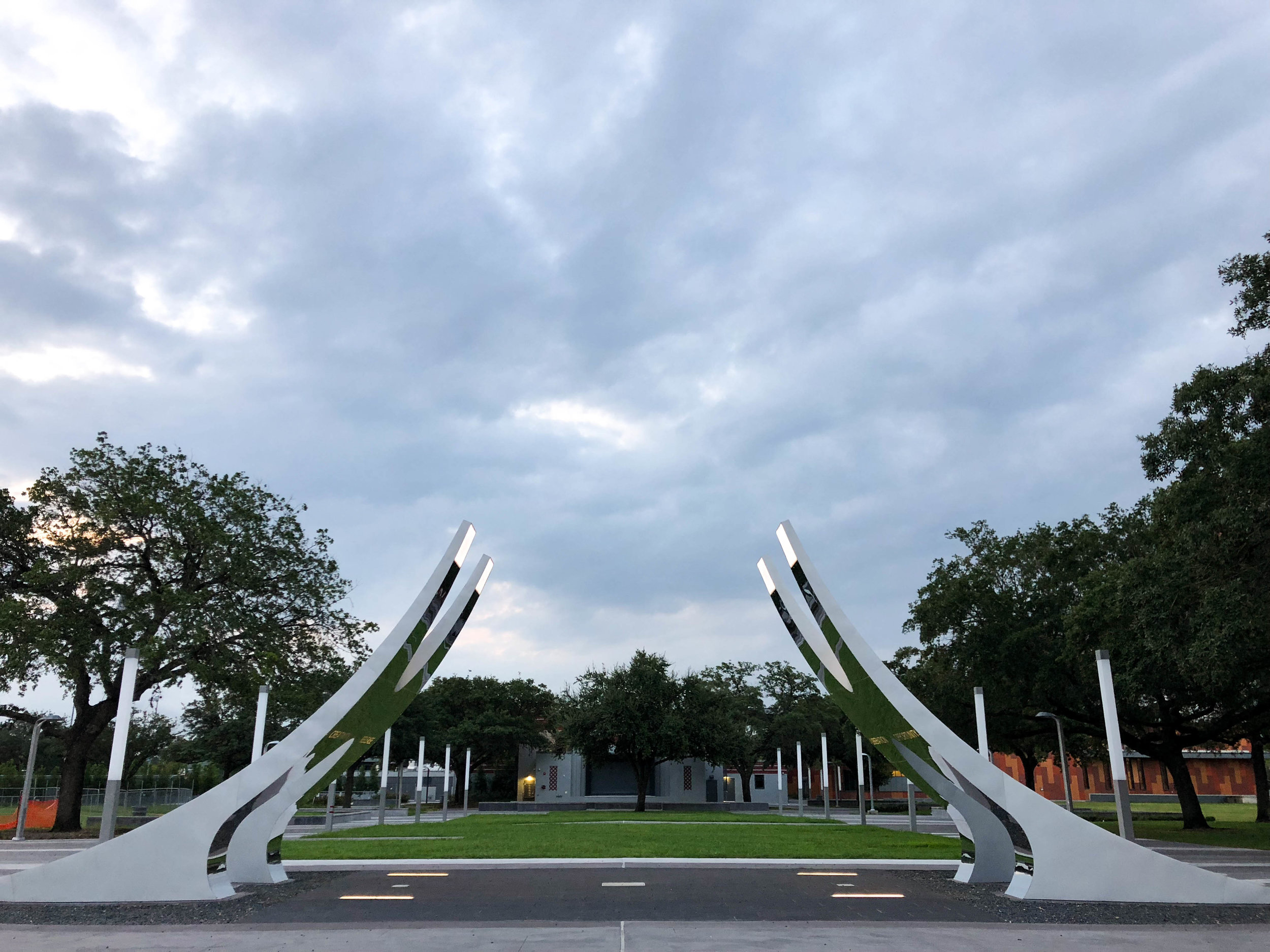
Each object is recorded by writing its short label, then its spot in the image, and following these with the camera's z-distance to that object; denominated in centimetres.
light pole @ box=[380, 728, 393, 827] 2718
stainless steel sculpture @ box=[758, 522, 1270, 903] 1009
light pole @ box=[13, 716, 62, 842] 2291
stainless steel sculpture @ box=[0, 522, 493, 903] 991
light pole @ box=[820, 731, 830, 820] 3419
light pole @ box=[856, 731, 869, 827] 2823
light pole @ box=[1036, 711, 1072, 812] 2481
